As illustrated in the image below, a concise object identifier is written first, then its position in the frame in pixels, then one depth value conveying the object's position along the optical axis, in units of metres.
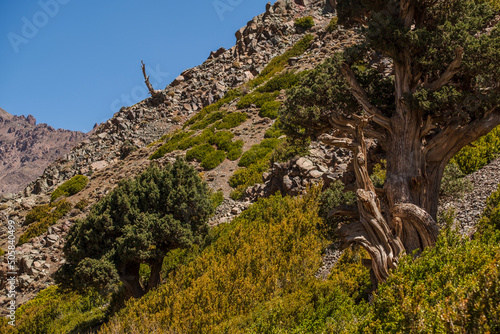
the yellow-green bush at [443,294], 3.34
